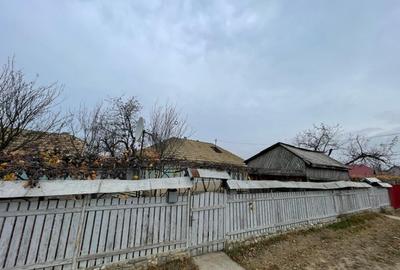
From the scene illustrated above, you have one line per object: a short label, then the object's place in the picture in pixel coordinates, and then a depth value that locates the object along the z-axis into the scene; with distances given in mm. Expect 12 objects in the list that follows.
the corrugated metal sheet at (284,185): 6477
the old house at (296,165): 16094
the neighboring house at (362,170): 35506
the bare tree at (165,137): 10516
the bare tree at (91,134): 10989
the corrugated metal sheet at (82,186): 3514
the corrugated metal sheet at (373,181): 15827
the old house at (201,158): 6628
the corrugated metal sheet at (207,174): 5469
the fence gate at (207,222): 5527
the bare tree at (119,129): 10555
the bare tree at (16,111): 7102
